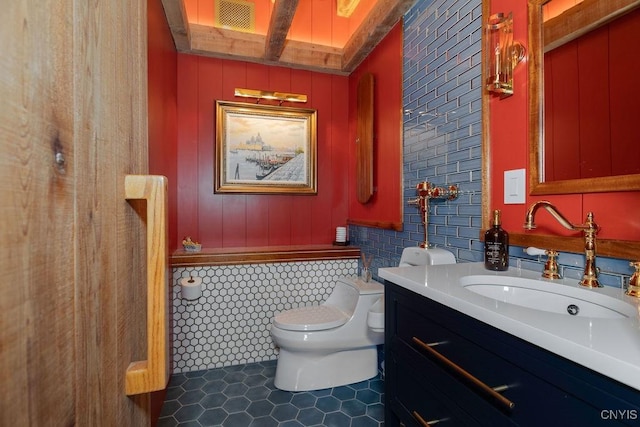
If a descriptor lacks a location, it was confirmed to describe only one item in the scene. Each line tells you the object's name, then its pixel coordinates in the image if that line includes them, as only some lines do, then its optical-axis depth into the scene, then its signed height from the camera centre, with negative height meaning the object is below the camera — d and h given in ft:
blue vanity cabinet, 1.86 -1.23
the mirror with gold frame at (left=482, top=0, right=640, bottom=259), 3.12 +0.45
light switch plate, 4.18 +0.35
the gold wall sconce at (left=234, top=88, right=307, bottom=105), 8.61 +3.26
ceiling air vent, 8.51 +5.37
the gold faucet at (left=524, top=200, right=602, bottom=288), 3.12 -0.36
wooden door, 0.93 +0.01
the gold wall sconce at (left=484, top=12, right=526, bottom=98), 4.22 +2.11
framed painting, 8.69 +1.85
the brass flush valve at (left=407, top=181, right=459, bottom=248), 5.31 +0.32
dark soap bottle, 3.96 -0.40
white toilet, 6.55 -2.68
